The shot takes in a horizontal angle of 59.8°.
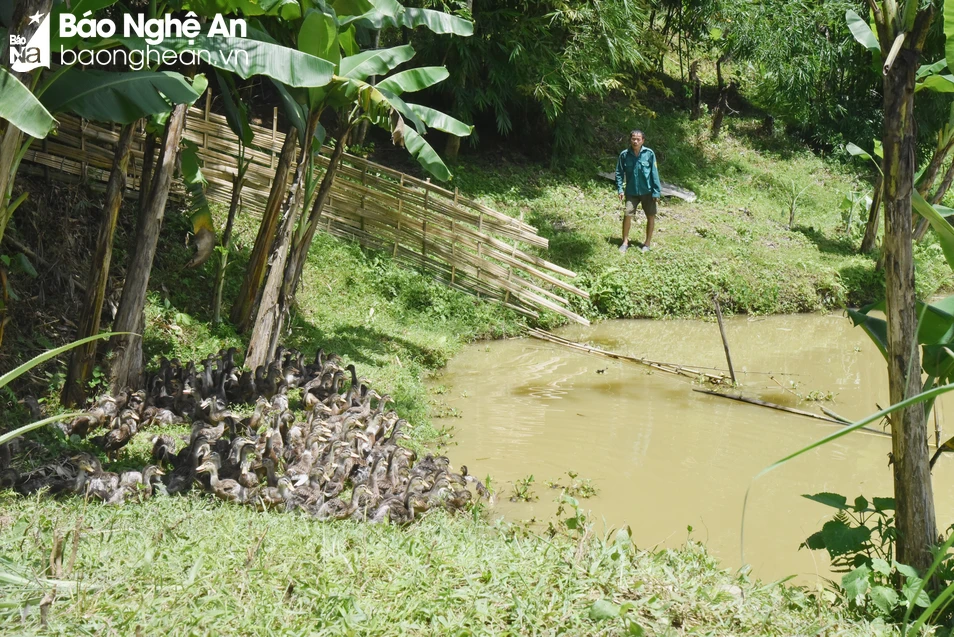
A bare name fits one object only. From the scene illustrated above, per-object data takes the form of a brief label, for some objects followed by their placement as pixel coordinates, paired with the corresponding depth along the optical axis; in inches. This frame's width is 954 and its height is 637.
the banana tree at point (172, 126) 202.5
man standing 478.3
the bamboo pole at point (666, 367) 338.6
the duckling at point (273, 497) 174.4
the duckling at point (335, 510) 170.4
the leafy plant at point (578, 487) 221.9
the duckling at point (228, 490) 175.3
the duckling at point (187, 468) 180.5
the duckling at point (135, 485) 168.6
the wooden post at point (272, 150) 379.2
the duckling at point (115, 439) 209.8
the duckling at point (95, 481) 169.8
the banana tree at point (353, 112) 261.6
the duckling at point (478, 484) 206.2
